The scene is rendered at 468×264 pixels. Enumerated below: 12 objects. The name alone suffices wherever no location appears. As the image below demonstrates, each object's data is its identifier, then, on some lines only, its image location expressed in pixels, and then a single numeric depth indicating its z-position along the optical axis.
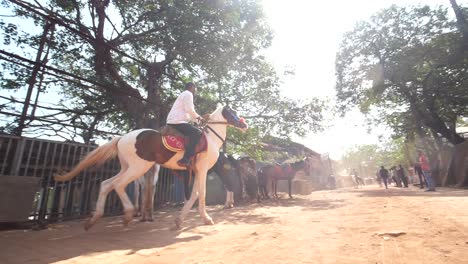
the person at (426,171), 13.45
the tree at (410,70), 19.12
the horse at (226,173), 7.75
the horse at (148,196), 6.60
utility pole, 6.79
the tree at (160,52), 10.81
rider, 5.40
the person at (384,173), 20.88
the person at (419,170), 17.92
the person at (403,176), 22.65
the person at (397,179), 24.81
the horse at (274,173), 15.04
